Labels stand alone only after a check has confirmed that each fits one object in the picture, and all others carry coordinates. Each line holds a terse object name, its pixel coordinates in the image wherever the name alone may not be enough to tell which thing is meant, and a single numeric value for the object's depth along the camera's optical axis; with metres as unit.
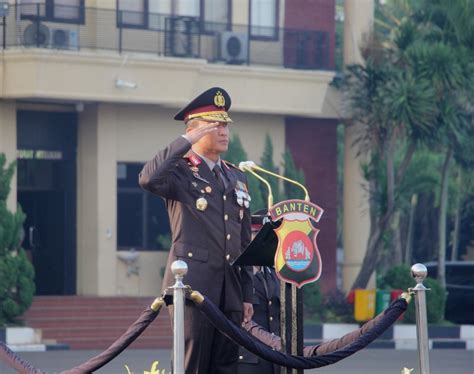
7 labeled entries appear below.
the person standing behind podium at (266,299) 17.48
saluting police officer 14.63
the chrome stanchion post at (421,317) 15.25
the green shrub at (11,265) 38.87
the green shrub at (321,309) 42.78
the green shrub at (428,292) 42.41
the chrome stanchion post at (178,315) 13.92
